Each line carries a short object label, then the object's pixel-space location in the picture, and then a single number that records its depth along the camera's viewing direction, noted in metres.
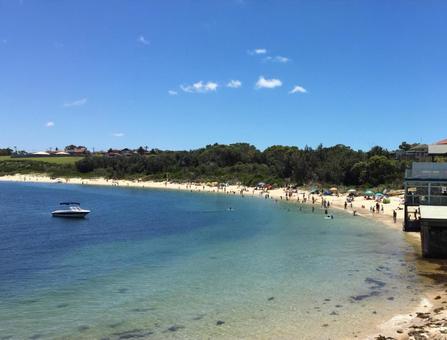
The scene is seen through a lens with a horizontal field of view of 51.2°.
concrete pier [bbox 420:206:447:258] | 34.19
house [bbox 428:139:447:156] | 45.41
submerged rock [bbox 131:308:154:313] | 24.50
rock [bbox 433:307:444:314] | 23.27
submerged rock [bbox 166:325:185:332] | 21.82
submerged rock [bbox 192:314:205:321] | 23.52
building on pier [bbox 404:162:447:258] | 34.84
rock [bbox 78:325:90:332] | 21.76
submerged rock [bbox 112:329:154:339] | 20.98
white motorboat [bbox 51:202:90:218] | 68.69
